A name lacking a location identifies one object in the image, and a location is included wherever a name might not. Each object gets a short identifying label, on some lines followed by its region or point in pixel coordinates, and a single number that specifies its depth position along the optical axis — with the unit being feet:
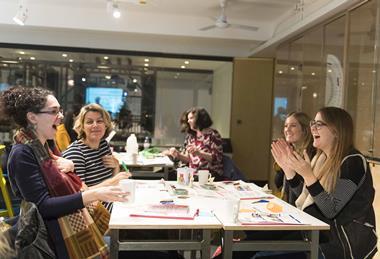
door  21.99
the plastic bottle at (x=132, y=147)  13.47
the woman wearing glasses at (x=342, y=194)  6.37
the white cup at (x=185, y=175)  8.81
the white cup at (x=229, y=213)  5.91
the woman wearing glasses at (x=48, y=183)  5.46
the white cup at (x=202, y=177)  8.93
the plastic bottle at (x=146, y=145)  18.17
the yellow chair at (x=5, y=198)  11.13
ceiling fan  16.26
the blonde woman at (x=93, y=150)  8.25
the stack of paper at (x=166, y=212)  6.00
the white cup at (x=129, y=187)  6.40
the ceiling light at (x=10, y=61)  21.52
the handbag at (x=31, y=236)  4.30
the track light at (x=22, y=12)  16.89
